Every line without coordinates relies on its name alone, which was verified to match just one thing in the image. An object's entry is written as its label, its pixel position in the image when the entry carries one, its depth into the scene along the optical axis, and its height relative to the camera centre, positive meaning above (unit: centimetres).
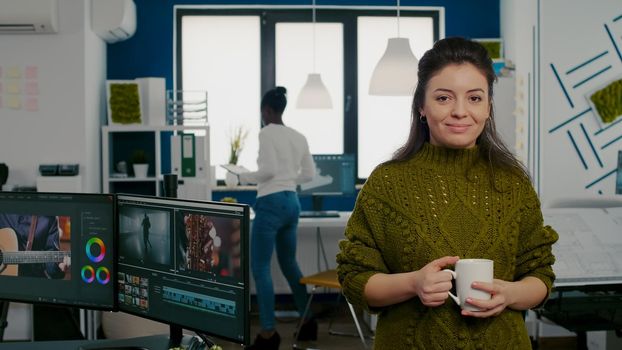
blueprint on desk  302 -41
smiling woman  148 -16
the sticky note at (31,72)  484 +45
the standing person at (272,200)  445 -32
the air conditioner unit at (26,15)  467 +78
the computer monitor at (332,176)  533 -22
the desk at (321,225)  509 -53
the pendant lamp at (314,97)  530 +32
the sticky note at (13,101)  482 +27
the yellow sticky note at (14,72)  481 +44
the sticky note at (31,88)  485 +35
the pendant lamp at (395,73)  388 +35
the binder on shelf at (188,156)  510 -8
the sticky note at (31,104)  485 +25
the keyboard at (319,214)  528 -48
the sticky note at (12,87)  482 +35
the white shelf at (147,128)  528 +11
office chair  431 -77
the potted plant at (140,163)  546 -14
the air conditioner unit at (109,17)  512 +85
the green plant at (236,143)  600 +0
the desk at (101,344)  200 -52
